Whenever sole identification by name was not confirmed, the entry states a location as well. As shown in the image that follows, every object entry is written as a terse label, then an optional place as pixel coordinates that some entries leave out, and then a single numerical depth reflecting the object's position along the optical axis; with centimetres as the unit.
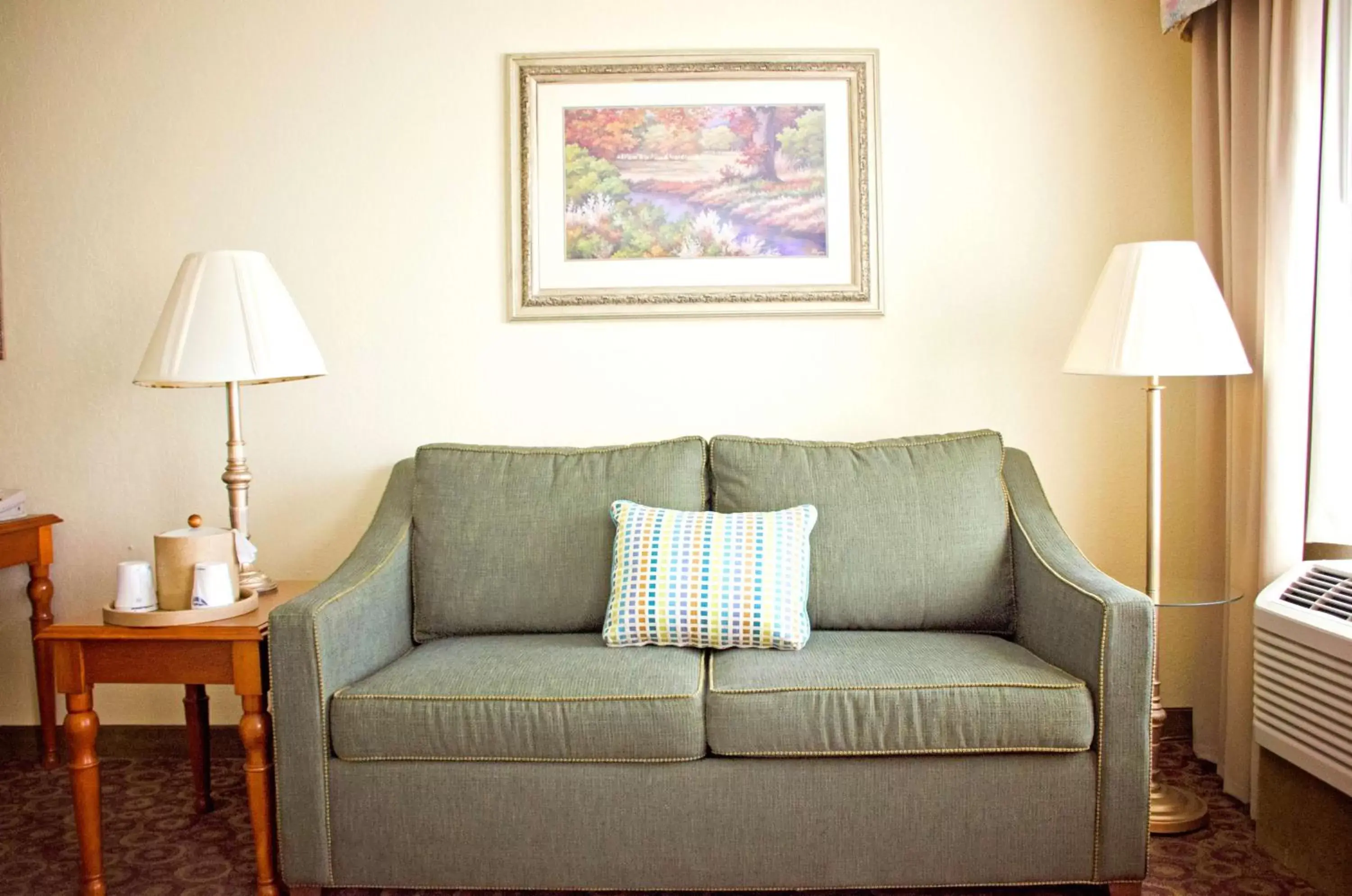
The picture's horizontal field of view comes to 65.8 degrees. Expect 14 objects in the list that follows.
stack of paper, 289
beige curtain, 241
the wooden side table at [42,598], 291
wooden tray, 221
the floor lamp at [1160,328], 237
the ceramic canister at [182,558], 230
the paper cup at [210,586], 228
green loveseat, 208
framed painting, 300
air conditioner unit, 207
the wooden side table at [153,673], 217
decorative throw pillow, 236
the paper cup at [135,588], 227
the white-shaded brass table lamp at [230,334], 246
